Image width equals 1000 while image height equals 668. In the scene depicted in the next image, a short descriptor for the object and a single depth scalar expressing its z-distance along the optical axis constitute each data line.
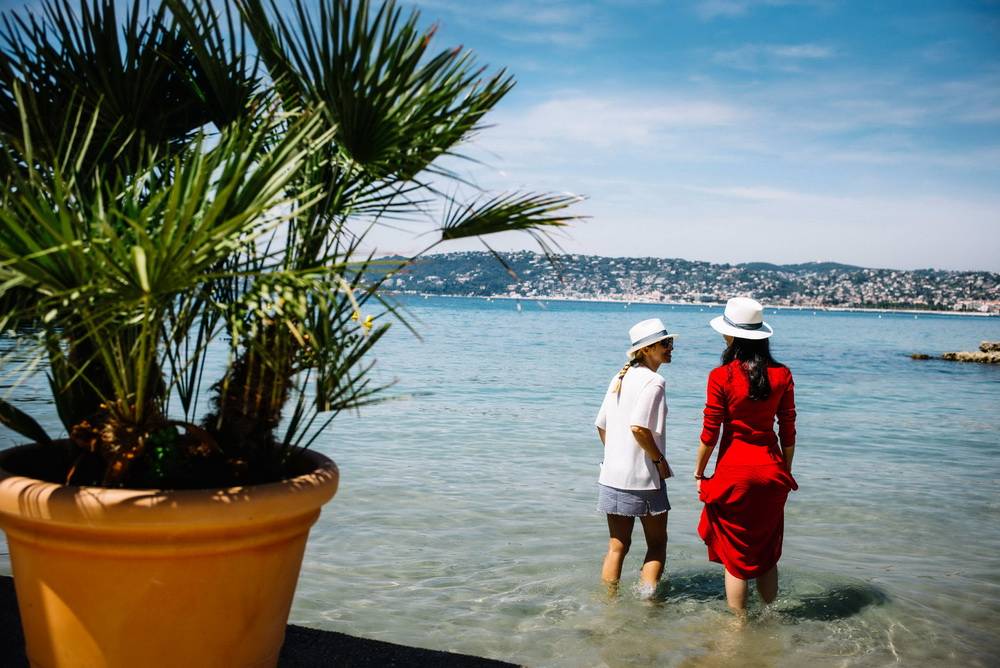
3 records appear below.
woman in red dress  4.44
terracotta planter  2.30
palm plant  2.24
